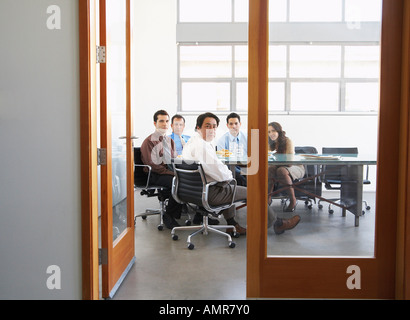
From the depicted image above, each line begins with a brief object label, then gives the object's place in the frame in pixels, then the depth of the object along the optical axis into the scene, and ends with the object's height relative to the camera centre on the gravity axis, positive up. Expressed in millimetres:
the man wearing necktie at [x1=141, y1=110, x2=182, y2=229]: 4426 -489
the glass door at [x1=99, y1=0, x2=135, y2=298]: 2398 -163
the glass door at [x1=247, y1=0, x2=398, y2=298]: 2361 -155
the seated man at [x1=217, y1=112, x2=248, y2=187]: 5225 -212
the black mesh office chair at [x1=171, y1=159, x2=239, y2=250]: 3520 -622
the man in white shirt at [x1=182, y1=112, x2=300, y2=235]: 3545 -326
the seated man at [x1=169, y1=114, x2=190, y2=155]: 5730 -95
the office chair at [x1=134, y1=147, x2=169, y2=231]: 4406 -683
